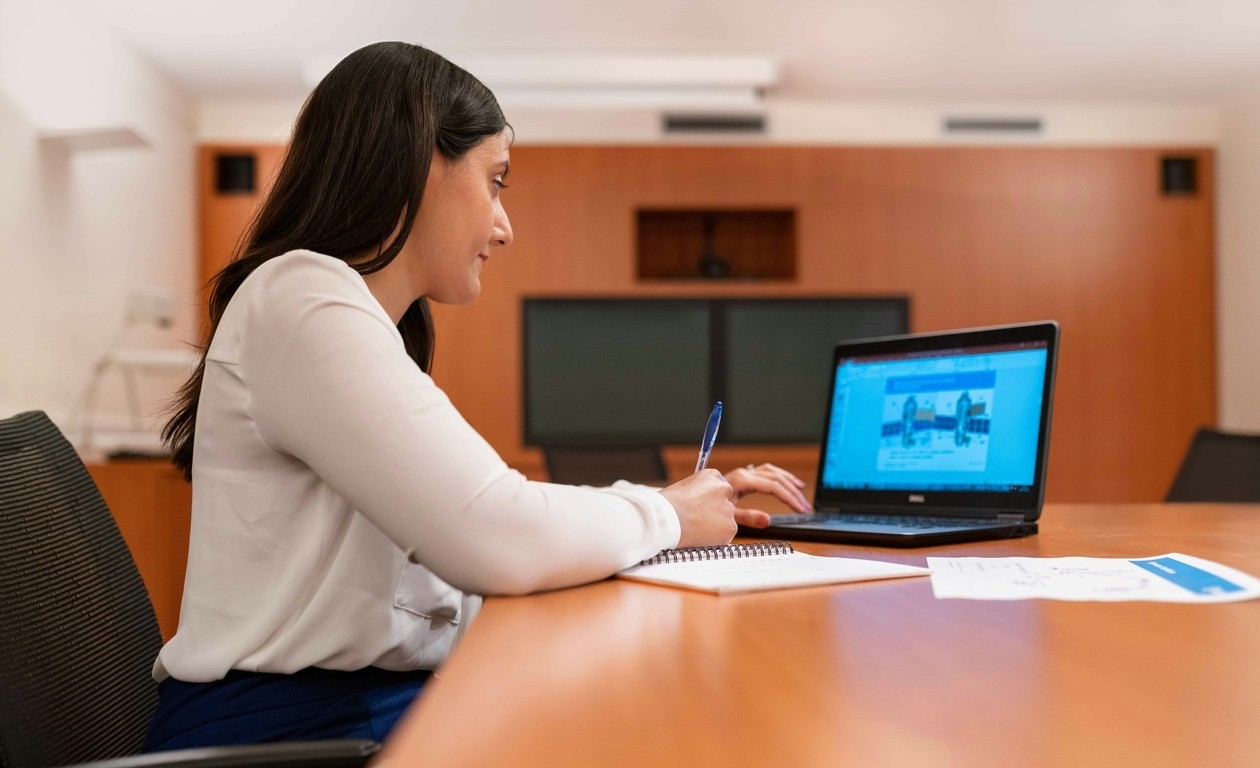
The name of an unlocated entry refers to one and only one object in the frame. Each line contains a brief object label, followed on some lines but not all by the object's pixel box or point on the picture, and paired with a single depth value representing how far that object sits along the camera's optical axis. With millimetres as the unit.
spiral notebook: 870
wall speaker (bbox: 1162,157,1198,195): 5617
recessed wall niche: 5691
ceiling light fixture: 4848
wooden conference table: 465
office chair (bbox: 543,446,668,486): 3777
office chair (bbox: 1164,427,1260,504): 2859
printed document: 794
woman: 814
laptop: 1343
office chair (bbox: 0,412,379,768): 834
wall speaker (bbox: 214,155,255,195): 5270
